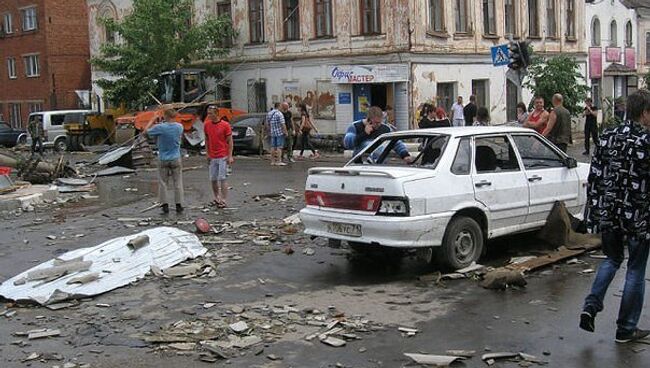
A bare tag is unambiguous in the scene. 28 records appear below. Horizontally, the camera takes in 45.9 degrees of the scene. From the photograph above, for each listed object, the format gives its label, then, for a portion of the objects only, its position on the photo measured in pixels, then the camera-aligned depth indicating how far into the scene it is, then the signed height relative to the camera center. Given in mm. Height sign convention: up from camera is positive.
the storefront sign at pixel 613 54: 40906 +2709
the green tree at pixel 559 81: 28875 +984
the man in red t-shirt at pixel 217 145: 13281 -403
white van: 35062 +30
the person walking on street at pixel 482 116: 14344 -111
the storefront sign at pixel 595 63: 39562 +2207
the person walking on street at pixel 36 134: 31375 -195
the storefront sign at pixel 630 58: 42656 +2557
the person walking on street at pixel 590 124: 23328 -562
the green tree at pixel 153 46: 32438 +3349
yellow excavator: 33750 -115
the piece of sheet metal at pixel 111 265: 7875 -1595
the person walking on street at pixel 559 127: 13531 -361
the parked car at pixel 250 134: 27047 -494
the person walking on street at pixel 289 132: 23703 -422
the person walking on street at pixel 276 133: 21516 -397
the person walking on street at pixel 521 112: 18094 -86
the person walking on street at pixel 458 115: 26016 -124
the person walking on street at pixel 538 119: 13983 -203
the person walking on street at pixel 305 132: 25609 -483
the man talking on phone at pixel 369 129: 10445 -199
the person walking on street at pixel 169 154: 12789 -522
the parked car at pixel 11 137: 38812 -333
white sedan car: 7961 -875
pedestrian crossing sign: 18531 +1325
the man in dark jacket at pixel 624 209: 5680 -780
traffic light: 17581 +1230
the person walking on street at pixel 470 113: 24672 -69
